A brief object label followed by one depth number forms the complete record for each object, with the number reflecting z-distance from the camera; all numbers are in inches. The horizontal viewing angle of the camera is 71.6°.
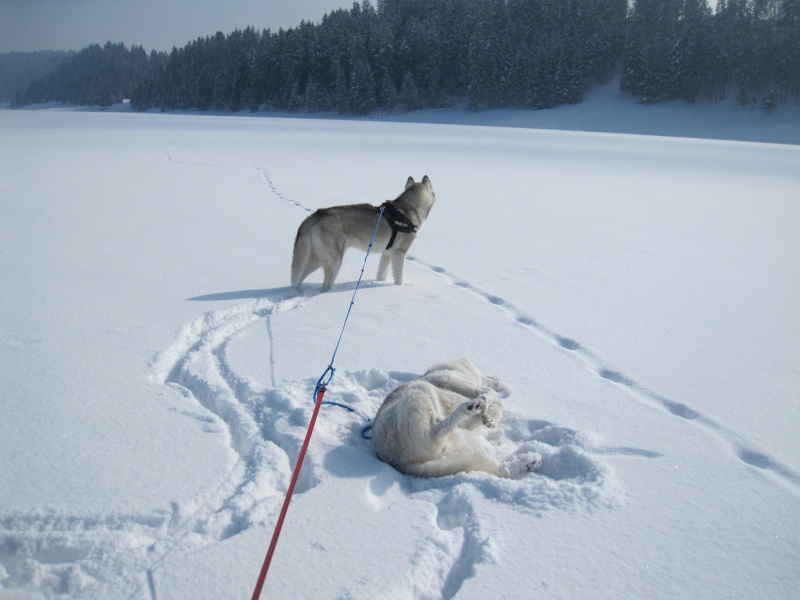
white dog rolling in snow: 114.0
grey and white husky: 244.7
